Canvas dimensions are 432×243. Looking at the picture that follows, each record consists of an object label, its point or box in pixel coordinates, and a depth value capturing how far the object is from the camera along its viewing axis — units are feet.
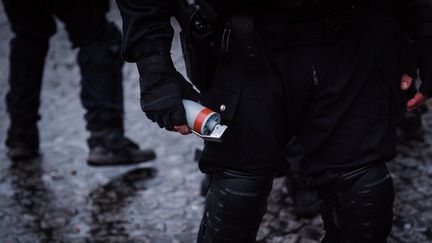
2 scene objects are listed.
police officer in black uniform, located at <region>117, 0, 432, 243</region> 7.11
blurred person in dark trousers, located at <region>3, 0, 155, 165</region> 11.42
